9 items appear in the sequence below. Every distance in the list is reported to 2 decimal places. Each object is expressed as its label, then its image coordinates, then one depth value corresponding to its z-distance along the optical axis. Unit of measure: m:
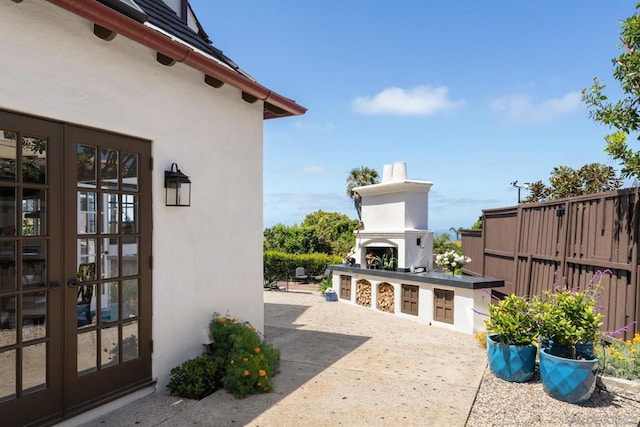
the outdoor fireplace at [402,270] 8.08
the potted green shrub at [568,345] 3.91
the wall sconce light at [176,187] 4.26
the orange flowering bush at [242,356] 4.14
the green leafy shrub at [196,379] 4.10
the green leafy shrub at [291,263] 18.22
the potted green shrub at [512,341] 4.51
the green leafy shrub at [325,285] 13.55
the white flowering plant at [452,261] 9.20
